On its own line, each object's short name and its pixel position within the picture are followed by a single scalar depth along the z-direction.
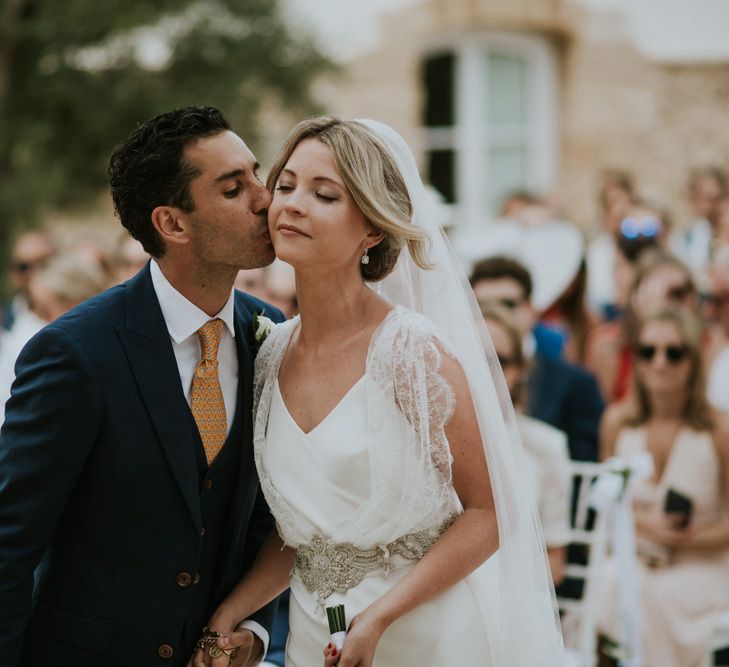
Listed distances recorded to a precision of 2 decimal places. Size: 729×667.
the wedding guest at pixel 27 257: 7.83
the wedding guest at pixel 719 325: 6.08
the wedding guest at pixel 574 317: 6.77
